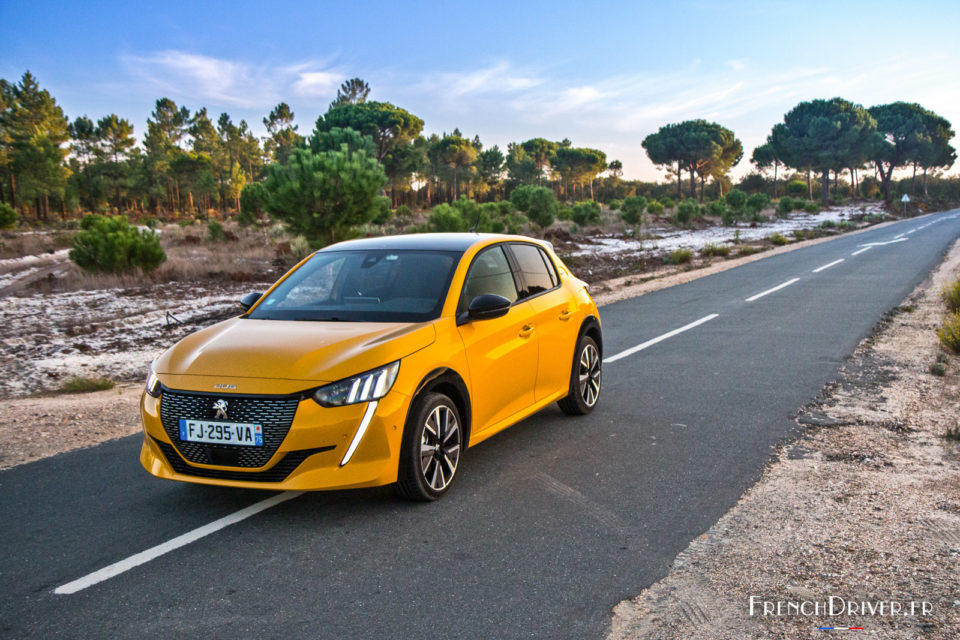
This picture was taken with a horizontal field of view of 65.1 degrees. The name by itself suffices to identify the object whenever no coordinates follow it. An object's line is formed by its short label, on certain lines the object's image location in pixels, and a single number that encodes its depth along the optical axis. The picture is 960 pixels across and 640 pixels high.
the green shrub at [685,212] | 54.16
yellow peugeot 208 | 4.12
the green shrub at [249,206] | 45.09
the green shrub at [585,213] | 51.47
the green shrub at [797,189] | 104.19
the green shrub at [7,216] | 44.38
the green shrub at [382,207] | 26.83
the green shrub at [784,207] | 68.94
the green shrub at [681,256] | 26.53
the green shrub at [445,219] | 34.31
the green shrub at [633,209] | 49.16
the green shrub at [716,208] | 62.20
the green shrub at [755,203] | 61.47
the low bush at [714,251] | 28.95
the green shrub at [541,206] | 45.09
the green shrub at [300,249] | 28.59
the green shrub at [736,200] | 62.25
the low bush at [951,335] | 9.52
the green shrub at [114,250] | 23.62
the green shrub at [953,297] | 12.49
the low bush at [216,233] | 40.94
